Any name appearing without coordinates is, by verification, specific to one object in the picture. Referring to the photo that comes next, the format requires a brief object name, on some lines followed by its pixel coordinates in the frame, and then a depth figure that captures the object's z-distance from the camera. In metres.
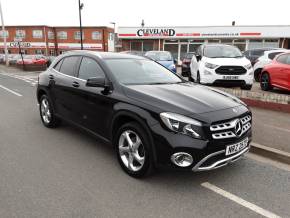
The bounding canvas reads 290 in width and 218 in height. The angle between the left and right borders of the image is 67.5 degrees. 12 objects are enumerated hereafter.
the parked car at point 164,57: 10.92
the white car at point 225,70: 6.93
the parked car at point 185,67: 11.56
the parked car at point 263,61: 9.30
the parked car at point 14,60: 23.60
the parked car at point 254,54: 12.67
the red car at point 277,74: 6.59
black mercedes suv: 2.52
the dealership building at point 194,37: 23.87
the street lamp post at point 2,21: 21.36
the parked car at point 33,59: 22.27
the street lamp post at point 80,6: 18.58
